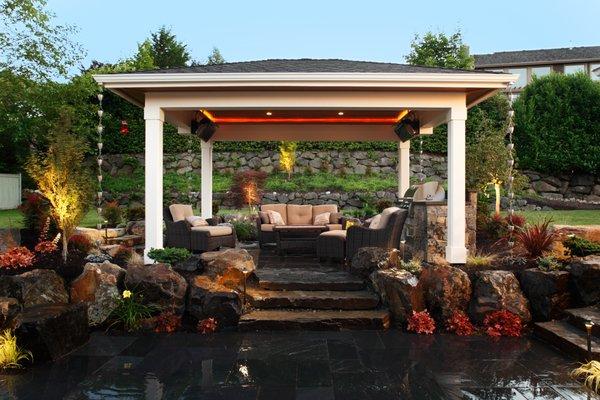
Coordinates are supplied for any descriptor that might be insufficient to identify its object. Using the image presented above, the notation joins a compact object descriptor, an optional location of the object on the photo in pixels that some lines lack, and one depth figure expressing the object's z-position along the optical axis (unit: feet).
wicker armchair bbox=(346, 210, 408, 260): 24.99
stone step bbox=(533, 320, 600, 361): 15.03
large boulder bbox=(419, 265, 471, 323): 19.06
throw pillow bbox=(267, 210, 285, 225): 33.17
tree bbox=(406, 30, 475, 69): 79.61
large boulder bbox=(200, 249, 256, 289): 20.30
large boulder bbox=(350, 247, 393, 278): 21.63
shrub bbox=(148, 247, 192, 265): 21.68
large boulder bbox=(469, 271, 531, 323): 18.85
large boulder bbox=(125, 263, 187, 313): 19.33
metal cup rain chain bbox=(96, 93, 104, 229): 23.82
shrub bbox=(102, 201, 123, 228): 37.14
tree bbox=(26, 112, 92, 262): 22.13
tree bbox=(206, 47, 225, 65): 111.03
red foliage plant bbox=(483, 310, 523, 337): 18.06
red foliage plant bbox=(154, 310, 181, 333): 18.53
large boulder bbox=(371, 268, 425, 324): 18.83
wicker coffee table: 30.01
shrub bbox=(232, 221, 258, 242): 38.34
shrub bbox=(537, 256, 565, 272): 19.77
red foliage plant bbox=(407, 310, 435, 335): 18.22
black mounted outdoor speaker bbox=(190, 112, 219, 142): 30.86
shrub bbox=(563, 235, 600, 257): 21.02
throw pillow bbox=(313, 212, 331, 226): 34.20
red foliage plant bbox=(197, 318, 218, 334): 18.43
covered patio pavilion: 23.03
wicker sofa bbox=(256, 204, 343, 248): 34.58
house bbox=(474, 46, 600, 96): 115.85
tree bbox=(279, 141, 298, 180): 57.72
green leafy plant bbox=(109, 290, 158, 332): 18.71
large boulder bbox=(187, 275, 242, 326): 18.80
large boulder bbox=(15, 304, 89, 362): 14.82
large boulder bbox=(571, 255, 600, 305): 18.40
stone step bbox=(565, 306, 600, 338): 16.38
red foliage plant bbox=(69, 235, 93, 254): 24.63
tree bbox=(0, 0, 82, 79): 49.80
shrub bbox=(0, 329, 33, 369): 14.38
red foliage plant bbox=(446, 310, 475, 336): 18.19
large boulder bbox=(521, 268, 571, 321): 18.83
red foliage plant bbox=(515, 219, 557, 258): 21.97
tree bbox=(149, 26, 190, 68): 84.07
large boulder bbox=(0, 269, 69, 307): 18.98
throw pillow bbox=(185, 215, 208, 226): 29.62
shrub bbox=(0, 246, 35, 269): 20.81
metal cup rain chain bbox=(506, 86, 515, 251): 24.45
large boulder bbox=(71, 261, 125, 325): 18.99
